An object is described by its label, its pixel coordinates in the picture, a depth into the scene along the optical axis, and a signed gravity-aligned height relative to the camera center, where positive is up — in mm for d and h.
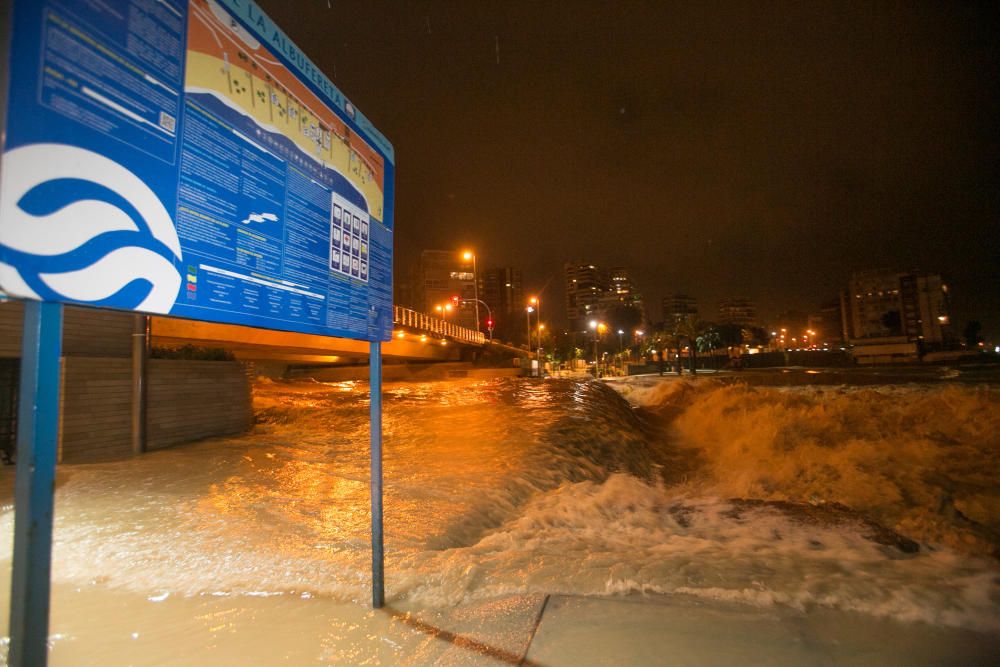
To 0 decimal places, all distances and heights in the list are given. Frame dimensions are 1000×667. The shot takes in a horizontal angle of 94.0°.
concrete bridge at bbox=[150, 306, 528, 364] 17656 +1372
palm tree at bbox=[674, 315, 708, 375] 63259 +4468
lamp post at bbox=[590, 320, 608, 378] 58469 +5108
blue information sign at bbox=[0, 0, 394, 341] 1631 +956
